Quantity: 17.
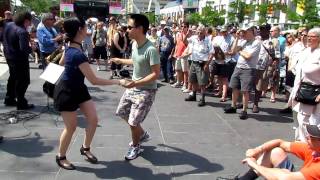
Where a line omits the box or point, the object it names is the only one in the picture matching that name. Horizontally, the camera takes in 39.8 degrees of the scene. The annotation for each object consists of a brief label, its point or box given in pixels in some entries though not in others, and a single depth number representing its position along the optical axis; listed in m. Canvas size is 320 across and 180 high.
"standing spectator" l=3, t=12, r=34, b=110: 7.81
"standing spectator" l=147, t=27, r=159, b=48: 13.40
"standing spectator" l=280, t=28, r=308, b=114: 8.66
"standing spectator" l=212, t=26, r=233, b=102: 10.10
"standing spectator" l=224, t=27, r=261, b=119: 8.12
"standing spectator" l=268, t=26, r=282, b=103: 9.32
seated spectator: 3.31
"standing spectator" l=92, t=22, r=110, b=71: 14.78
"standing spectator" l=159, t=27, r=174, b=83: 12.73
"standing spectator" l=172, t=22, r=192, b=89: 11.38
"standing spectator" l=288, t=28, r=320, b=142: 5.34
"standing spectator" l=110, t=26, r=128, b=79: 13.10
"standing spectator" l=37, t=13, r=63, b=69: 9.01
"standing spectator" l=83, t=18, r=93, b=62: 16.58
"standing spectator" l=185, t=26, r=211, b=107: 9.53
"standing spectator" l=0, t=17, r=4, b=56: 9.58
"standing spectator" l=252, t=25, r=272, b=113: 8.53
